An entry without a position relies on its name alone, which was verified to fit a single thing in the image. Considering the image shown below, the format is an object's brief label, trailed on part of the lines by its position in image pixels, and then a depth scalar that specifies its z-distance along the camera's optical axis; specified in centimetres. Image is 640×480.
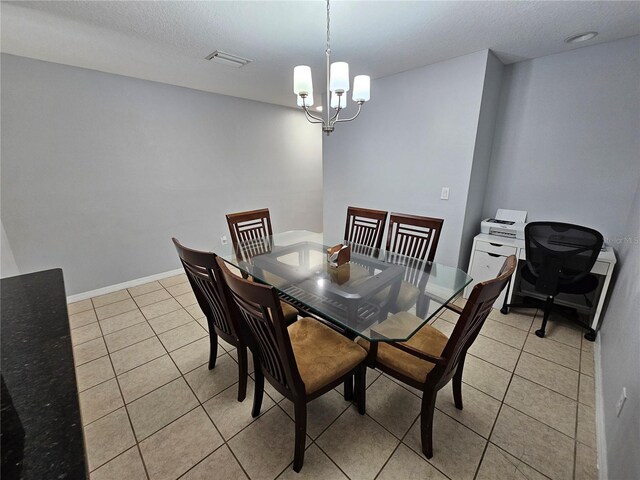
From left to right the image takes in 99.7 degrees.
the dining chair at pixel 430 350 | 115
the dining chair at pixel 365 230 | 247
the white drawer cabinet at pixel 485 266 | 263
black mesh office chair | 210
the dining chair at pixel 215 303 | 140
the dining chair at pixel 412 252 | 163
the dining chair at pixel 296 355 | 110
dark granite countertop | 54
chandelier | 157
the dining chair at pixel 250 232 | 248
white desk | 250
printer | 266
